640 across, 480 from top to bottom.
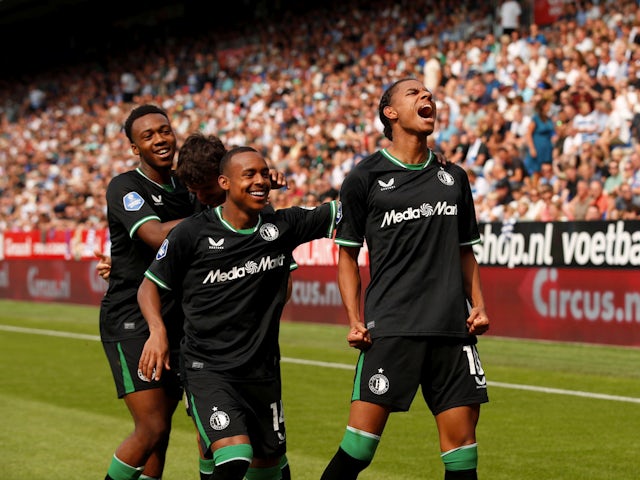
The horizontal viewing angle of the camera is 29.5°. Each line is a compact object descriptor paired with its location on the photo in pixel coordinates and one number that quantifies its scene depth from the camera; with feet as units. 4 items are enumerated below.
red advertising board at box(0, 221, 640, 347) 50.08
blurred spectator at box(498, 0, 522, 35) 78.79
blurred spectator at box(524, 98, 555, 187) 65.21
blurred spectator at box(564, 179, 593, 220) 57.36
